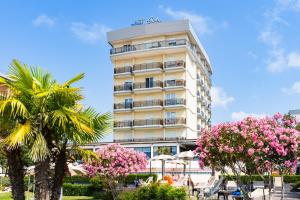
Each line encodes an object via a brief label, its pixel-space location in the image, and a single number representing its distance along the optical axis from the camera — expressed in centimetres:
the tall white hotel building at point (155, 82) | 4046
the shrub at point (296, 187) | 2239
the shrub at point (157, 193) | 1433
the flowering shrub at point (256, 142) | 1041
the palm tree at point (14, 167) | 798
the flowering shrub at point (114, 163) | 1745
